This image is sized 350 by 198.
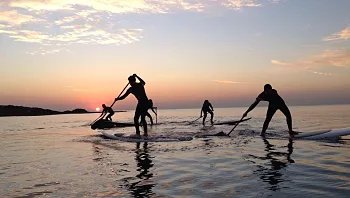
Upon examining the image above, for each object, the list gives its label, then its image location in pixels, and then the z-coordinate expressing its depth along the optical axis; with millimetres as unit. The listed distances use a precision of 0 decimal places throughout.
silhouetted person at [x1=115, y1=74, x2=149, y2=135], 13805
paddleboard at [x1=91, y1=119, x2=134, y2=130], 21580
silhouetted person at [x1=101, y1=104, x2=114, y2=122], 24023
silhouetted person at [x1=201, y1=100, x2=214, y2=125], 26891
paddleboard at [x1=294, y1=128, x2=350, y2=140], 11812
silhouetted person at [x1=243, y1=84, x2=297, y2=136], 13320
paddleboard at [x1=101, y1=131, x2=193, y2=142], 12473
